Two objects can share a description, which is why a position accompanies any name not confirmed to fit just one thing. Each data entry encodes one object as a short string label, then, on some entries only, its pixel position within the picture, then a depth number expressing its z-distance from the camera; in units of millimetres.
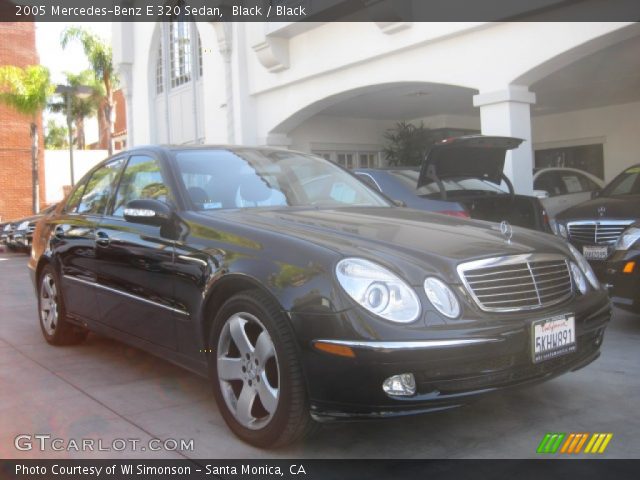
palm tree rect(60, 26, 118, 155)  30734
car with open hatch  6875
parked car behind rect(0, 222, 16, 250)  17000
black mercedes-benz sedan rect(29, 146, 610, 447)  3094
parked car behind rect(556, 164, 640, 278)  6789
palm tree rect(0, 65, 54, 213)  25078
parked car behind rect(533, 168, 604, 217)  11445
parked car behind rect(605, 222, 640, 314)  5656
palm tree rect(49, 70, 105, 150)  34375
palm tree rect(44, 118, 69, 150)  54656
